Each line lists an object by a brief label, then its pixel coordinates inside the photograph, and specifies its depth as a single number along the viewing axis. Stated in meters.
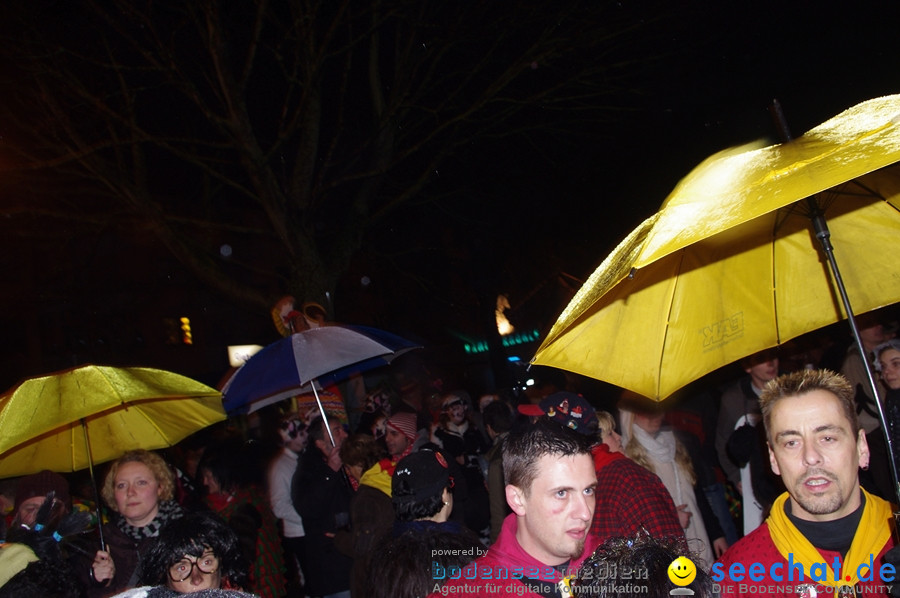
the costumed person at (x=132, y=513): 4.26
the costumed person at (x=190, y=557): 3.21
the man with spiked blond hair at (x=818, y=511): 2.45
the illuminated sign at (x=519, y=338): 22.58
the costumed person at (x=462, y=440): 6.57
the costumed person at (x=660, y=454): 4.93
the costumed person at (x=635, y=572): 1.86
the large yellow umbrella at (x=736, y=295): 3.05
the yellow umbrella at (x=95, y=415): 3.99
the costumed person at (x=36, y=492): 4.47
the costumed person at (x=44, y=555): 3.06
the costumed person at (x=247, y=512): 5.00
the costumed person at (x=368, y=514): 4.26
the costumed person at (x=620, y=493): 3.46
